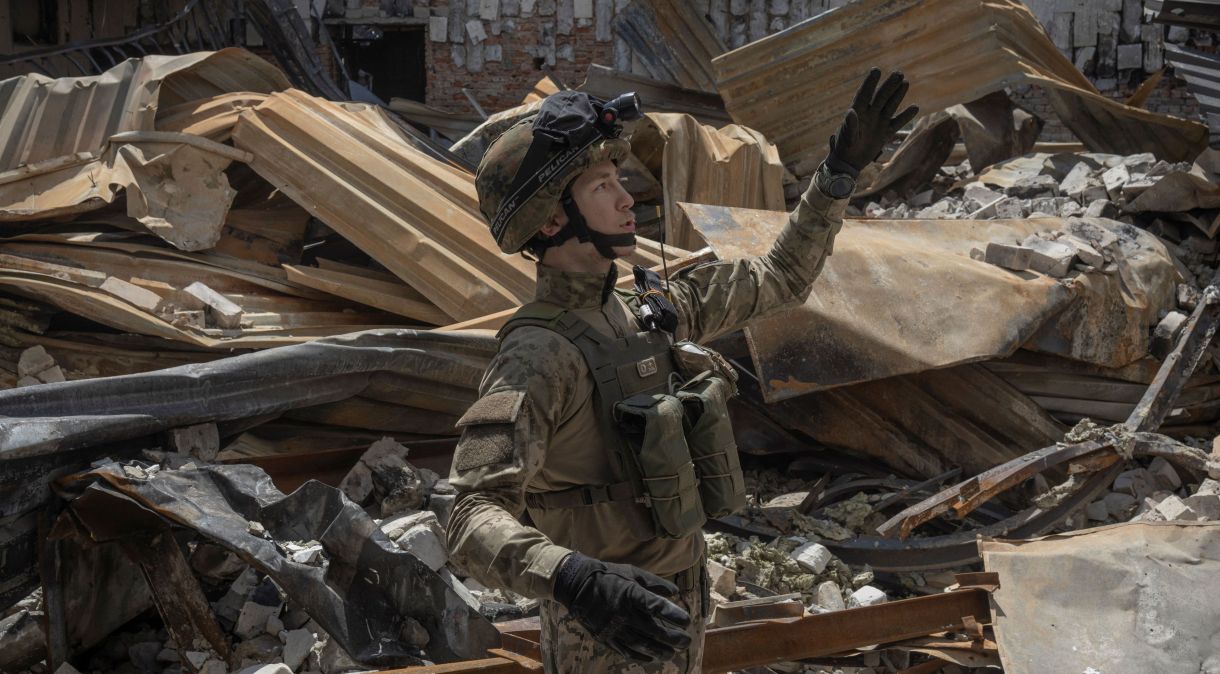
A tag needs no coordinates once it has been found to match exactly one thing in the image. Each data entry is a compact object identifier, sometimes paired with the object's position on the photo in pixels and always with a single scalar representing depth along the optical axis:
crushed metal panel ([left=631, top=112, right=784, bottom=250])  6.51
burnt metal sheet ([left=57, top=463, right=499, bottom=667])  3.20
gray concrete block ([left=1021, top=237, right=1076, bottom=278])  5.29
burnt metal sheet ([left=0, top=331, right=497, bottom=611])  3.24
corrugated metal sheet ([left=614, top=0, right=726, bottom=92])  10.99
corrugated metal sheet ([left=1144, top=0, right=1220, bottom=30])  6.45
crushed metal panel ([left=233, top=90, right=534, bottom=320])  5.28
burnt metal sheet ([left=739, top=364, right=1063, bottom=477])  5.26
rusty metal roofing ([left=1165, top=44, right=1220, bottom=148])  6.97
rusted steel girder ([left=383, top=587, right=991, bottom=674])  3.53
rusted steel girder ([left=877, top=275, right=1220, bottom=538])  4.46
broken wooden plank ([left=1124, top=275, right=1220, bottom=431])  4.96
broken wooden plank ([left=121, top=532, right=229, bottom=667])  3.43
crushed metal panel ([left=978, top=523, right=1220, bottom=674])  3.60
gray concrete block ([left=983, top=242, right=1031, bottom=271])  5.34
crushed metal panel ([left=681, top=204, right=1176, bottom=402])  4.91
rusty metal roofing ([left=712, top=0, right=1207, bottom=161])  7.33
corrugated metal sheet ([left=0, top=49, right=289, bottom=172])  6.05
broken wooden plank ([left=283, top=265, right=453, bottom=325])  5.40
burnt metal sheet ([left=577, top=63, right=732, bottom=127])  8.96
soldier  2.27
